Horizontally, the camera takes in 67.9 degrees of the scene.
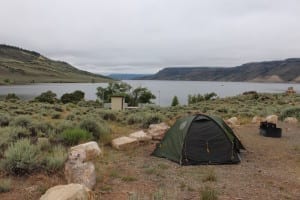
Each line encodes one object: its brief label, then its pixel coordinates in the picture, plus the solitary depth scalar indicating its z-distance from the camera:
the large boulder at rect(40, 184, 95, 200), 3.03
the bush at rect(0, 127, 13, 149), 5.58
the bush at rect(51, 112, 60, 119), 11.22
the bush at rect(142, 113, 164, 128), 9.43
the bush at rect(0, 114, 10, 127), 8.30
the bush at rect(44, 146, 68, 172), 4.57
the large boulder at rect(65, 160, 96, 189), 3.97
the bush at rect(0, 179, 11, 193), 3.88
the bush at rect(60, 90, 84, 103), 35.59
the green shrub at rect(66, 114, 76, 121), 9.88
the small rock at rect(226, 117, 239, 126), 10.08
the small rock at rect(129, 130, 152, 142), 6.94
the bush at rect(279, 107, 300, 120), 11.59
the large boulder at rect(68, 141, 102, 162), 4.55
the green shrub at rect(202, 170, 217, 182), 4.56
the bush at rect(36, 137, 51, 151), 5.59
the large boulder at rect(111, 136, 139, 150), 6.41
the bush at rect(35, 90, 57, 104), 31.70
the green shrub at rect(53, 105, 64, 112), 14.90
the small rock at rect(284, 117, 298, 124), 10.50
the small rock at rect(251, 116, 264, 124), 10.59
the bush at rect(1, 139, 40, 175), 4.46
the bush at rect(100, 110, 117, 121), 11.01
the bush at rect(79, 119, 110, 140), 7.14
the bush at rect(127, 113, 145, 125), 10.09
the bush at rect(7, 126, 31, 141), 6.26
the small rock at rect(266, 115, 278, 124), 9.46
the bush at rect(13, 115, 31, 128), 7.58
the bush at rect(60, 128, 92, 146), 6.35
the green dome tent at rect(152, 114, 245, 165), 5.60
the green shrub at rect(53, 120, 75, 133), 7.14
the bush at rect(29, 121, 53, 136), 7.11
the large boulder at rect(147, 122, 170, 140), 7.28
